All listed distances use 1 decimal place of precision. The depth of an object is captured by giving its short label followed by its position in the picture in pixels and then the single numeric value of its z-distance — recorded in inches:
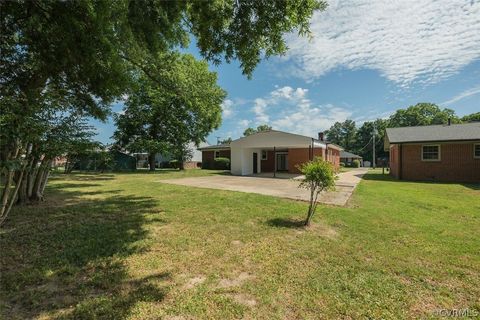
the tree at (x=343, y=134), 2817.4
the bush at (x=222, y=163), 1187.3
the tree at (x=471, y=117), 2074.1
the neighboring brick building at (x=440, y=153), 654.5
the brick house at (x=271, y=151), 829.2
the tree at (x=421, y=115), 2385.5
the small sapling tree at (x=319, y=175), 242.1
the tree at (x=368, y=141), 2422.5
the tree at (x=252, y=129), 3034.0
